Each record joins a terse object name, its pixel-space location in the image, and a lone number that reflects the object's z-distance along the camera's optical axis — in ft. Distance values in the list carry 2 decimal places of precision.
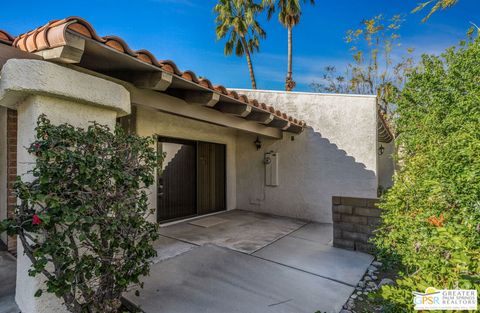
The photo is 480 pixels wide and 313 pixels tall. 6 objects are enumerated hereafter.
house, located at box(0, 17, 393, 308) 8.98
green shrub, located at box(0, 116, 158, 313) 7.65
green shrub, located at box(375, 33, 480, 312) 6.33
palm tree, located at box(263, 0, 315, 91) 52.75
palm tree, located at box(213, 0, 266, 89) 57.41
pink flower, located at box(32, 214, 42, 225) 7.34
